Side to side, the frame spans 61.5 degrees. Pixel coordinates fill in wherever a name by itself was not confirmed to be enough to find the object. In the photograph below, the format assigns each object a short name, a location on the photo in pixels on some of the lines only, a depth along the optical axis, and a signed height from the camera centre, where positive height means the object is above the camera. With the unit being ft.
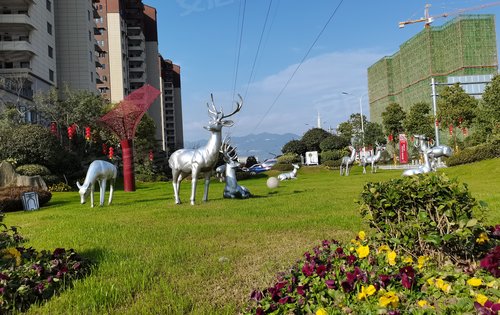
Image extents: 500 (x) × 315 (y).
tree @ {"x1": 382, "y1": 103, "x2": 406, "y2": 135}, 167.63 +15.22
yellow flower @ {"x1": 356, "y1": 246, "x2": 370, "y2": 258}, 11.07 -2.47
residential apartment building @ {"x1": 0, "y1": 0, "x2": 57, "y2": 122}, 108.06 +35.05
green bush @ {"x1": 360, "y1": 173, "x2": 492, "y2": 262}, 11.96 -1.85
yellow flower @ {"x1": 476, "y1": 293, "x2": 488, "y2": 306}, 8.45 -2.97
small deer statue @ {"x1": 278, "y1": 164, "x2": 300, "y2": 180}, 89.76 -3.00
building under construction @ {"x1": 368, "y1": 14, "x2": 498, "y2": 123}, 232.32 +57.40
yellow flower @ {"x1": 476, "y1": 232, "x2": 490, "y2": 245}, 11.73 -2.41
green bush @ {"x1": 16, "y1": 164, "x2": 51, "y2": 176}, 71.20 +0.86
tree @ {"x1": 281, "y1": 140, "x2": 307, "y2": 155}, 226.79 +7.55
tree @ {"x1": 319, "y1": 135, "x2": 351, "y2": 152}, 202.28 +7.90
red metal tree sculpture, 64.23 +8.54
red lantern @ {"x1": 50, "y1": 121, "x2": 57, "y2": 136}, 82.89 +9.02
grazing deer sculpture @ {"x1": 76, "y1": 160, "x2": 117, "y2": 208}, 42.50 -0.57
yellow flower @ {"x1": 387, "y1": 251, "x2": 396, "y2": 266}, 10.95 -2.65
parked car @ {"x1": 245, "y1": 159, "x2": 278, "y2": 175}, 162.82 -1.52
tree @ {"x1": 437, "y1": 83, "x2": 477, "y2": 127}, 115.85 +12.69
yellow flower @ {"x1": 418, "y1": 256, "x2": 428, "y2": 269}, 11.54 -2.95
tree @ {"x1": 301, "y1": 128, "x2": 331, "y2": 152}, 222.69 +11.96
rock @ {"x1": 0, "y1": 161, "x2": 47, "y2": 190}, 60.23 -0.51
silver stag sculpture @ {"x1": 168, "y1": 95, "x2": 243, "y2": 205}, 38.99 +0.93
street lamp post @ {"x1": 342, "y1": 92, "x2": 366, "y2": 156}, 188.28 +11.40
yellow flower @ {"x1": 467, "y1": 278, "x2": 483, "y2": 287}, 9.42 -2.92
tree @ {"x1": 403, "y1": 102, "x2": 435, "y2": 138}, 149.79 +12.64
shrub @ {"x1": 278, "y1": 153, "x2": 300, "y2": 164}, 175.18 +1.24
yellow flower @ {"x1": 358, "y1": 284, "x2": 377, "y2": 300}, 9.28 -2.98
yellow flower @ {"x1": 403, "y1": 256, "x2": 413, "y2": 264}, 11.55 -2.89
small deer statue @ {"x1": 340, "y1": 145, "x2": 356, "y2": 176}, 101.70 -0.37
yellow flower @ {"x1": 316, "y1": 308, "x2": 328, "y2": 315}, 8.63 -3.15
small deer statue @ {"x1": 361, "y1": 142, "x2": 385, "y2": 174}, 105.77 -0.29
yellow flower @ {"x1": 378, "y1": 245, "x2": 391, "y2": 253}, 12.43 -2.72
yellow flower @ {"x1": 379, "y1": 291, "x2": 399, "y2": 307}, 8.67 -2.96
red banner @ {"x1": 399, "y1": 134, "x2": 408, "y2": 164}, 117.30 +2.22
